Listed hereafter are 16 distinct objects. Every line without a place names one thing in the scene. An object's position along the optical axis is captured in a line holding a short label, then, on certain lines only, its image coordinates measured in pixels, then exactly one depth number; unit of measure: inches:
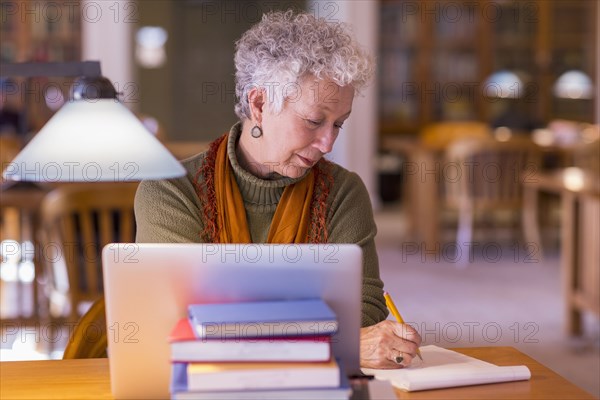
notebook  91.4
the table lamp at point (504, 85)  461.1
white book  78.4
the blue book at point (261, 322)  78.8
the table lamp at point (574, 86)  481.7
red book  78.9
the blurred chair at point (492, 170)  331.8
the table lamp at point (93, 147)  85.6
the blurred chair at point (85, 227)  176.0
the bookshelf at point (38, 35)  444.8
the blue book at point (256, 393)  78.6
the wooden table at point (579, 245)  222.4
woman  106.9
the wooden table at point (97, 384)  90.5
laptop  82.1
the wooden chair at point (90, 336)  105.1
